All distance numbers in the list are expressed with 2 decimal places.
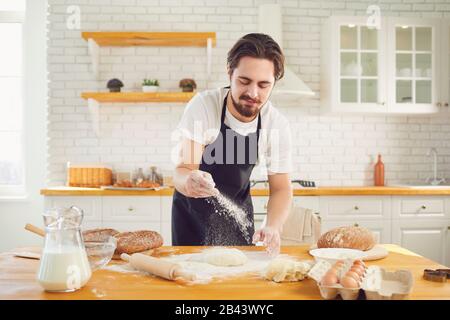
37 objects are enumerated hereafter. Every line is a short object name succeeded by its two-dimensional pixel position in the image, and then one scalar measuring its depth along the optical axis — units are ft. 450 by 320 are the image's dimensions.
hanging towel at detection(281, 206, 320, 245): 10.09
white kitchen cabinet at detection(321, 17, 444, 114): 15.55
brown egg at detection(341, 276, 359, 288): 4.56
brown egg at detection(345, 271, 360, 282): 4.64
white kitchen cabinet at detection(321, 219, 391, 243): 14.12
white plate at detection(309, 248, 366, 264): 6.11
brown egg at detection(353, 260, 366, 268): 5.01
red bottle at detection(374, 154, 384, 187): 16.46
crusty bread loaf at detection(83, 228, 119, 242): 6.00
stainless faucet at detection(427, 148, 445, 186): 16.37
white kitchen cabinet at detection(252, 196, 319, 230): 13.80
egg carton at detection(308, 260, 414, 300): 4.53
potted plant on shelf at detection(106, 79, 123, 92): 15.23
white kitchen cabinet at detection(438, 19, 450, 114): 15.78
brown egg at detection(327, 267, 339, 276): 4.77
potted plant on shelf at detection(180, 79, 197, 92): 15.34
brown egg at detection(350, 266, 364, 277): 4.79
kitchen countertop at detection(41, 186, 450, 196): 13.74
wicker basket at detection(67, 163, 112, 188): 15.16
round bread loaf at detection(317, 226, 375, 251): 6.77
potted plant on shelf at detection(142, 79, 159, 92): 15.23
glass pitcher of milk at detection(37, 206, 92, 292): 4.79
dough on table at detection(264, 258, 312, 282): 5.32
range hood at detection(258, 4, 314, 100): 15.75
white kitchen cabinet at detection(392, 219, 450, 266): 14.29
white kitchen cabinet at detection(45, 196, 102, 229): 13.78
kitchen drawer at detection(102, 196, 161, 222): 13.84
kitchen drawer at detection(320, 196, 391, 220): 14.11
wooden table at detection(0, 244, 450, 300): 4.77
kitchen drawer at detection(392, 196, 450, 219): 14.29
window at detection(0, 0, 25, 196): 16.61
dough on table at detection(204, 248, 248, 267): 6.00
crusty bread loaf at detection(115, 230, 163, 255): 6.47
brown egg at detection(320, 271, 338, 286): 4.66
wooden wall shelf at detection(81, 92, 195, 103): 14.90
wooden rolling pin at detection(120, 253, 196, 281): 5.25
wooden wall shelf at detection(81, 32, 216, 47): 15.06
